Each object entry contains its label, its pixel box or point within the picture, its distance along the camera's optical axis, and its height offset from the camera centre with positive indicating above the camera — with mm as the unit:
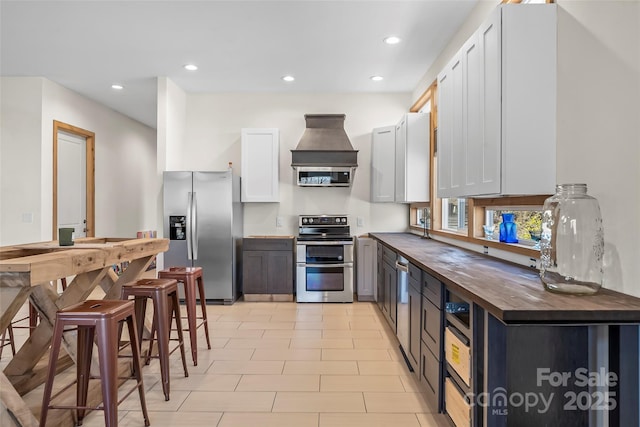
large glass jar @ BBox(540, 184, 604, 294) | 1662 -126
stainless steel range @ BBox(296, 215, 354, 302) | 5234 -753
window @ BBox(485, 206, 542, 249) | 2562 -62
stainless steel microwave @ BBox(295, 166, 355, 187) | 5430 +510
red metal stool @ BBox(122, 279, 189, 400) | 2613 -717
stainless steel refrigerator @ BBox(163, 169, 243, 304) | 5027 -136
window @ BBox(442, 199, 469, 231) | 3996 -2
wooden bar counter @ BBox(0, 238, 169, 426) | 1927 -443
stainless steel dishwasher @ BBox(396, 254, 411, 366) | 3152 -775
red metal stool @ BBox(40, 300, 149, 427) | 1949 -659
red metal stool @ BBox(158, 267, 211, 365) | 3191 -672
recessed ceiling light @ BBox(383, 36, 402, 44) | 3918 +1772
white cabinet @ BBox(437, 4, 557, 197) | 2123 +644
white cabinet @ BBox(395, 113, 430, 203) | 4535 +668
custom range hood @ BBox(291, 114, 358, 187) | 5270 +806
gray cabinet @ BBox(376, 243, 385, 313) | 4570 -835
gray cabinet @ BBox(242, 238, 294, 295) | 5297 -727
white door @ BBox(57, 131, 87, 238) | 5637 +463
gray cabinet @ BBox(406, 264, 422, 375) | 2742 -753
